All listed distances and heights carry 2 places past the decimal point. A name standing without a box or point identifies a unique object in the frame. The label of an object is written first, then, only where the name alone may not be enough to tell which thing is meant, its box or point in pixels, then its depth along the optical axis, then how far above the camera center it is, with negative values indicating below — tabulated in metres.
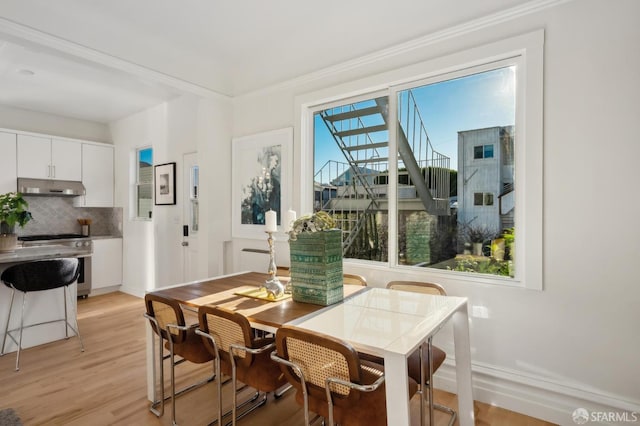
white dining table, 1.23 -0.52
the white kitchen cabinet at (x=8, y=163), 4.66 +0.59
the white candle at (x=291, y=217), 1.98 -0.06
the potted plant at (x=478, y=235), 2.47 -0.20
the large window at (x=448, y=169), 2.25 +0.30
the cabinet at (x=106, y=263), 5.23 -0.87
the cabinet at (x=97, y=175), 5.46 +0.51
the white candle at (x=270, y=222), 1.92 -0.08
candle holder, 2.03 -0.46
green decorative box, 1.84 -0.32
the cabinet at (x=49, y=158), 4.85 +0.71
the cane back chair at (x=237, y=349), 1.64 -0.71
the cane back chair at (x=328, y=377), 1.30 -0.67
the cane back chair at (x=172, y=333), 1.92 -0.74
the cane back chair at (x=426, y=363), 1.75 -0.82
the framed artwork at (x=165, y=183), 4.57 +0.32
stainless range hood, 4.83 +0.29
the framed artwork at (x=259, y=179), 3.55 +0.31
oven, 4.90 -0.53
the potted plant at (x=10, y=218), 3.23 -0.11
